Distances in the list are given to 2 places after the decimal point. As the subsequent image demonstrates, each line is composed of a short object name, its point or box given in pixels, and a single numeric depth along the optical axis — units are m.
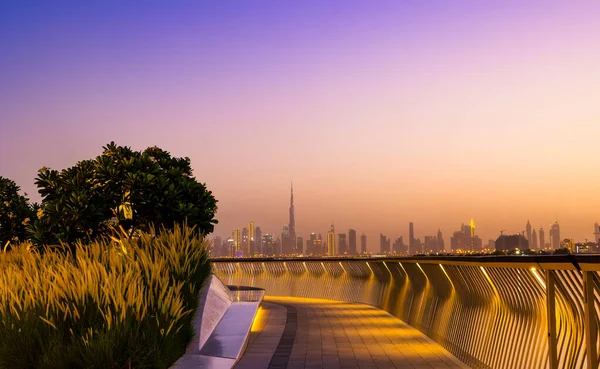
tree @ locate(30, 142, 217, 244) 26.78
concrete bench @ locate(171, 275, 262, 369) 14.71
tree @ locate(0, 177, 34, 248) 33.72
